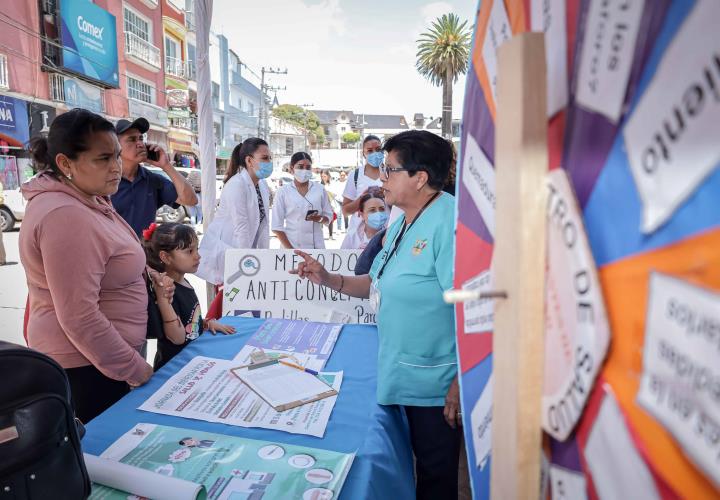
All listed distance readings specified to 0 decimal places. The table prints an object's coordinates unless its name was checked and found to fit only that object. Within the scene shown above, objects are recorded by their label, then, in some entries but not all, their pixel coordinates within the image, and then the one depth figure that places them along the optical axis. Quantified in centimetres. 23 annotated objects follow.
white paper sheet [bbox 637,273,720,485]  30
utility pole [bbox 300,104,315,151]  6051
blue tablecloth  121
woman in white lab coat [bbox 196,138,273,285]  349
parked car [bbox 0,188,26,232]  1071
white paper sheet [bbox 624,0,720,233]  30
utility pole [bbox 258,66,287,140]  3521
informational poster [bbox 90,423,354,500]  106
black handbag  82
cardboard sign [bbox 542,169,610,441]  41
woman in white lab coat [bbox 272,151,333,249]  431
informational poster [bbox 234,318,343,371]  192
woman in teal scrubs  149
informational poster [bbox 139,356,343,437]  138
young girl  206
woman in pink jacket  141
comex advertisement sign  1614
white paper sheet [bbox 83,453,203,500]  97
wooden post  45
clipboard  152
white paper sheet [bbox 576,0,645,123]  37
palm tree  3684
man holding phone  258
